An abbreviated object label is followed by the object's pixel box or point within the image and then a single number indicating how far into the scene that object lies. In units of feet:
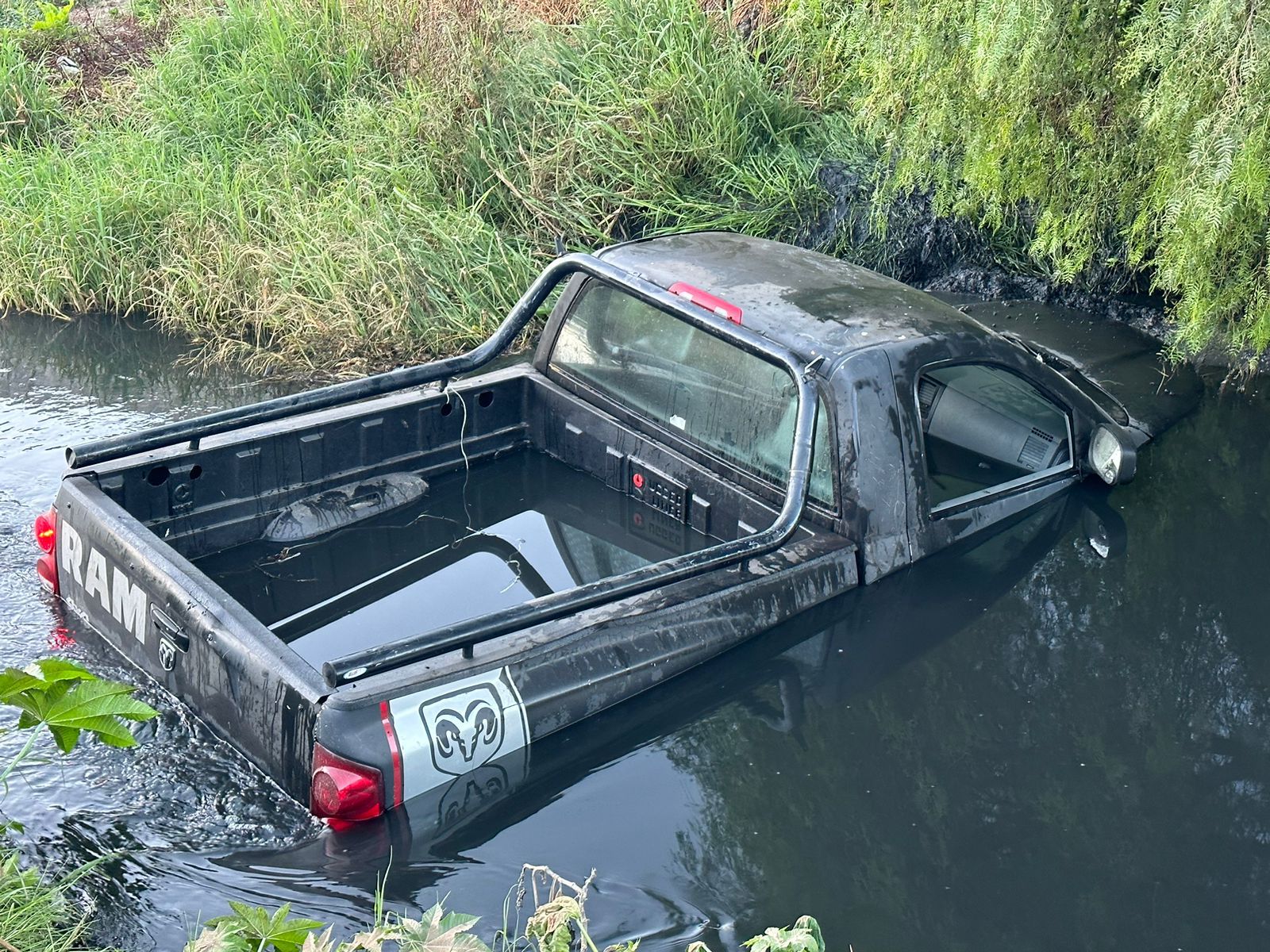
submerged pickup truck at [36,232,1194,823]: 11.96
